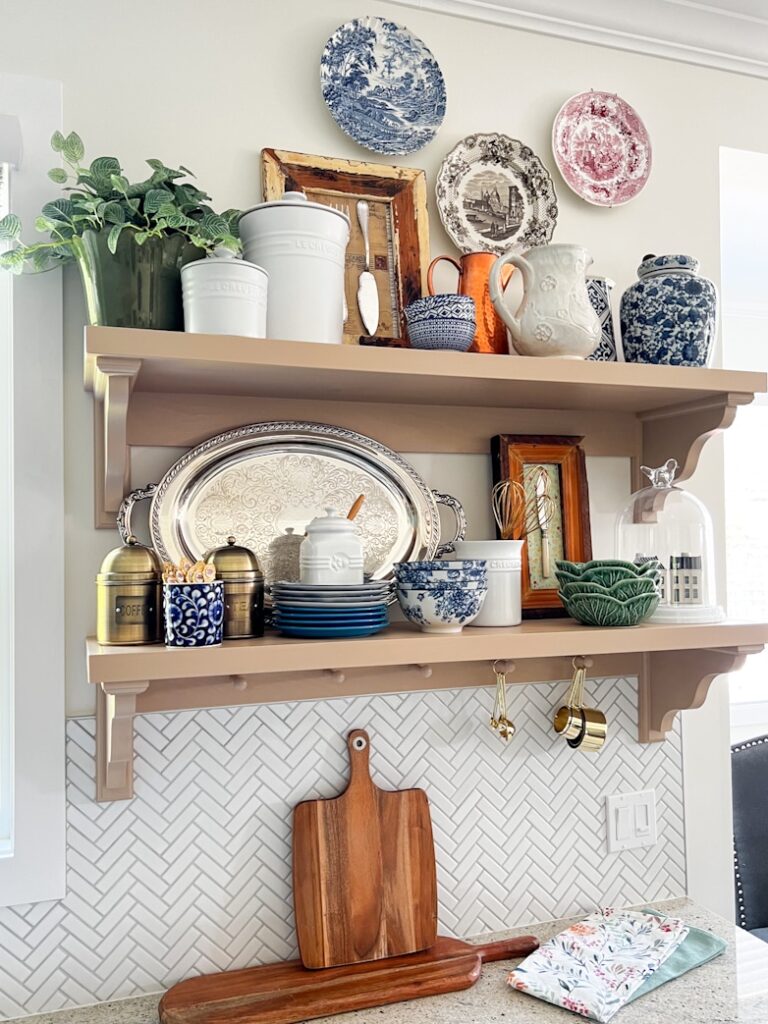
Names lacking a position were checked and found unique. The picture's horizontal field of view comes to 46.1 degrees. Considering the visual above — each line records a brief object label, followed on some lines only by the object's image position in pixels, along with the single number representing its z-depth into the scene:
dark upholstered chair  2.04
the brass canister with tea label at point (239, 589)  1.19
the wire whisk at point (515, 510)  1.45
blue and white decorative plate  1.40
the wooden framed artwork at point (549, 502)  1.46
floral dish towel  1.21
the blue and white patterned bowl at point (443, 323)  1.25
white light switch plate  1.55
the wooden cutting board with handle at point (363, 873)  1.31
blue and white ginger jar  1.37
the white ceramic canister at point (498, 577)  1.32
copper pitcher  1.38
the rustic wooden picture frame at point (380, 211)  1.37
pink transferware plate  1.54
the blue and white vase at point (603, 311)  1.43
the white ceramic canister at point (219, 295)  1.09
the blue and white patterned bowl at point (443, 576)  1.21
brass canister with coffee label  1.14
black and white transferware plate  1.46
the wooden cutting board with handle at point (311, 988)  1.18
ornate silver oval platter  1.28
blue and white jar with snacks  1.10
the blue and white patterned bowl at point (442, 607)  1.21
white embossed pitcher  1.30
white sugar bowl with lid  1.21
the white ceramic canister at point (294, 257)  1.19
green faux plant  1.10
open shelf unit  1.09
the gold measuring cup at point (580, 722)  1.46
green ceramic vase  1.10
